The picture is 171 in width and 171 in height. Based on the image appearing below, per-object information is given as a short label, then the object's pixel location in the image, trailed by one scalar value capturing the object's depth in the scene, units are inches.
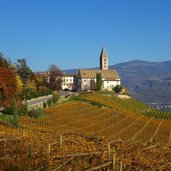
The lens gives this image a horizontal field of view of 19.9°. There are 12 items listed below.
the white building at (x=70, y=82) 6198.8
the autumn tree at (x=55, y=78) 4603.8
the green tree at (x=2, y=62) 2721.5
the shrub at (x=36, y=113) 2015.3
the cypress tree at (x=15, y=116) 1478.6
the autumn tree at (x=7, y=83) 1987.3
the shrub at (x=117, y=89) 5176.7
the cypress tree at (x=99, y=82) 4815.5
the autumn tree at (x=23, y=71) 3745.1
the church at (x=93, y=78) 5900.6
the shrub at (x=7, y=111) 1969.7
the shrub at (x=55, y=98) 2825.8
